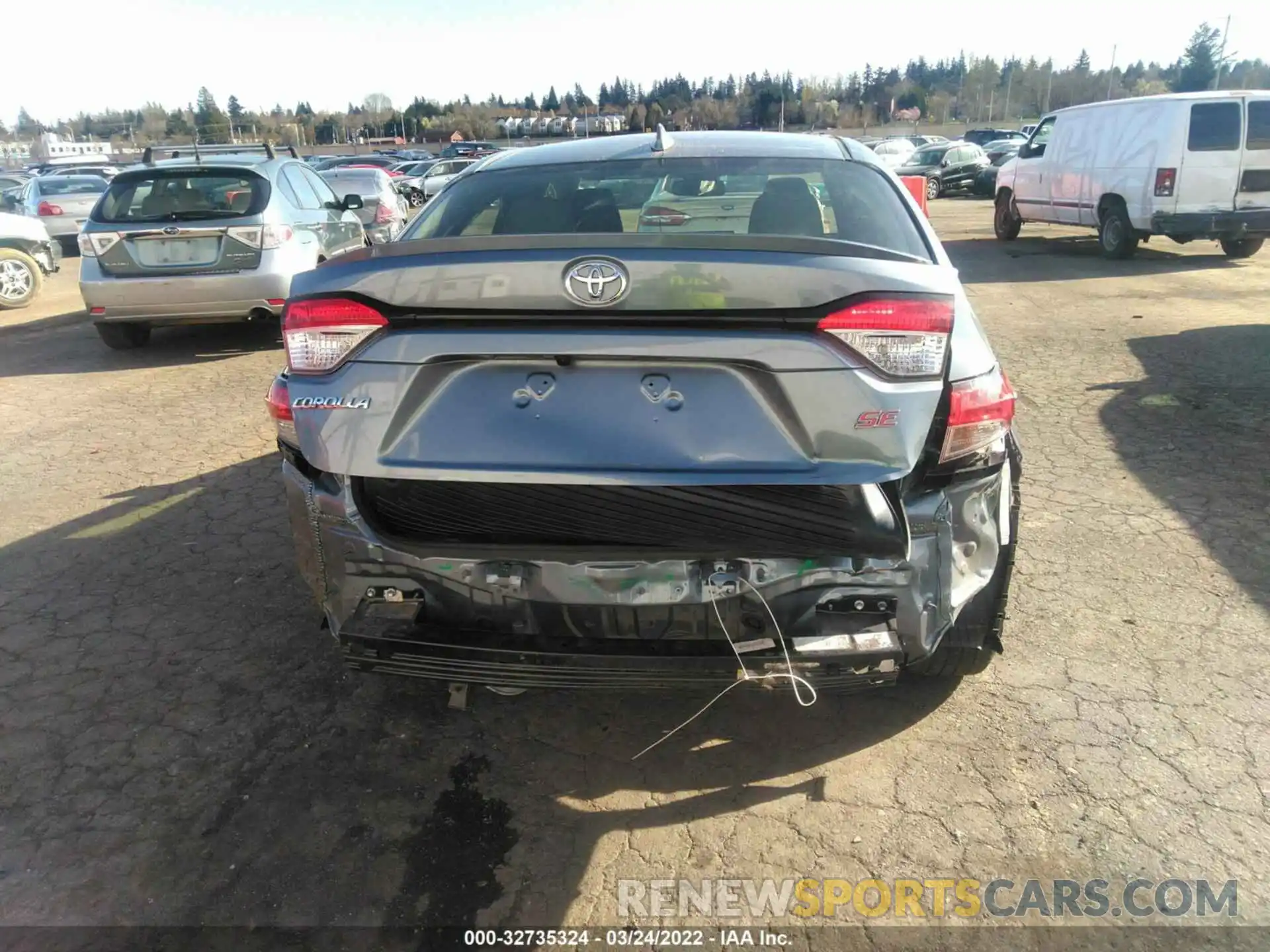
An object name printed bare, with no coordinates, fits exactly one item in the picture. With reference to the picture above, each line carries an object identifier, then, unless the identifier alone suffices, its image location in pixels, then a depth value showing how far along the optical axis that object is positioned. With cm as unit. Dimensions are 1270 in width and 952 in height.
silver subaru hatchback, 765
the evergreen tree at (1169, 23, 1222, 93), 8175
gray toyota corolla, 219
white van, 1135
